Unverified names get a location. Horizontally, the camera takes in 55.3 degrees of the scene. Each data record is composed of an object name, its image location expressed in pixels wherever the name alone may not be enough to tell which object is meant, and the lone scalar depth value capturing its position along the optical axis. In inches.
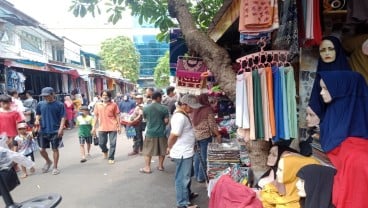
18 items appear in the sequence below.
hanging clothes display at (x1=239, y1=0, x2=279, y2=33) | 118.1
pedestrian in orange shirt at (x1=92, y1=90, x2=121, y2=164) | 326.0
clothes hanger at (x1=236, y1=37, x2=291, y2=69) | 129.1
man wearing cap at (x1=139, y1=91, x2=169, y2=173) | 285.0
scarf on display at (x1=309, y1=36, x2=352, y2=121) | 109.1
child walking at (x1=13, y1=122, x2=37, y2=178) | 282.8
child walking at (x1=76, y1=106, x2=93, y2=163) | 344.6
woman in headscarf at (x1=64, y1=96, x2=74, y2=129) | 593.6
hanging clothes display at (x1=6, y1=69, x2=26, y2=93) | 446.6
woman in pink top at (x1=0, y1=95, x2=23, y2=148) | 272.4
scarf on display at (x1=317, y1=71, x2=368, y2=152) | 99.2
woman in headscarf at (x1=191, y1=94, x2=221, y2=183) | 246.4
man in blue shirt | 287.1
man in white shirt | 198.1
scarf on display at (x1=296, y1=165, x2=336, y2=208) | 102.6
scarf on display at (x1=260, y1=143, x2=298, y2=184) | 130.5
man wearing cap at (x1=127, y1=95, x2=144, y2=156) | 358.9
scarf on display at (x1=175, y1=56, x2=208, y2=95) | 223.0
